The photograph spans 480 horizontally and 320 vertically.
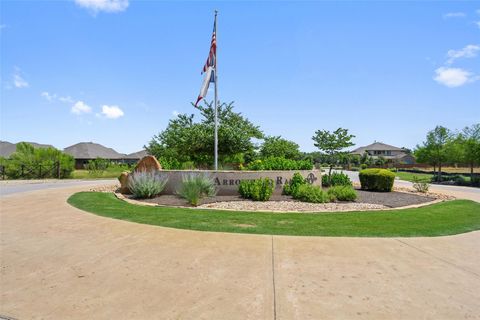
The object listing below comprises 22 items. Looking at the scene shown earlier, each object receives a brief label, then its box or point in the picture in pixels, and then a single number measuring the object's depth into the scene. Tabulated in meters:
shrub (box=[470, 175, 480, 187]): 25.59
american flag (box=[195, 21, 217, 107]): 13.96
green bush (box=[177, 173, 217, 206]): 10.48
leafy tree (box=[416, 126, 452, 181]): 32.97
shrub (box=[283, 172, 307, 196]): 12.68
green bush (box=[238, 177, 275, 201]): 11.59
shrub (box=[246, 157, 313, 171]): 13.45
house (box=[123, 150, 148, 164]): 68.30
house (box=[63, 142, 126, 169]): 54.53
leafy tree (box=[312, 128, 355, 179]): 17.36
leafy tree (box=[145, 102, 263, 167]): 20.44
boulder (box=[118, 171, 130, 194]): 13.98
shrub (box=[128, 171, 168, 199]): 12.01
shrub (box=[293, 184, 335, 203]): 11.21
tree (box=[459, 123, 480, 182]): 29.08
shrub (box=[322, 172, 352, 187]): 15.26
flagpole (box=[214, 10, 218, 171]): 13.64
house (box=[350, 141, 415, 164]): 98.44
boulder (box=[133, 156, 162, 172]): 13.66
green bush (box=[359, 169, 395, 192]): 15.63
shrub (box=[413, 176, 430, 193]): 15.80
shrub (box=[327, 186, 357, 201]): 11.88
